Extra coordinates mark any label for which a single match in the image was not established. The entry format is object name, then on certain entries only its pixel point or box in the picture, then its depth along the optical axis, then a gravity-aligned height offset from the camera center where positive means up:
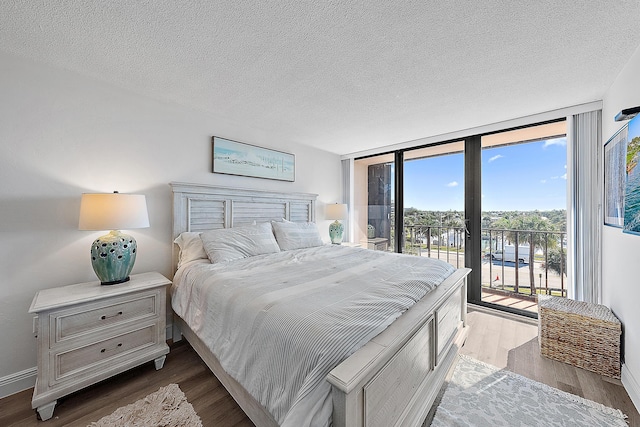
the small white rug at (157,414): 1.48 -1.24
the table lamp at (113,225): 1.83 -0.08
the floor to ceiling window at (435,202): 3.54 +0.22
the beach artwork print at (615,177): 1.80 +0.31
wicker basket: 1.91 -0.95
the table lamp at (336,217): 4.11 -0.02
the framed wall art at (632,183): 1.55 +0.23
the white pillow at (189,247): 2.37 -0.32
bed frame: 0.95 -0.71
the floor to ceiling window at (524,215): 2.94 +0.03
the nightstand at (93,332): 1.55 -0.83
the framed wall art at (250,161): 2.95 +0.71
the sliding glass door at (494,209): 3.02 +0.10
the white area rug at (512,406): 1.50 -1.23
